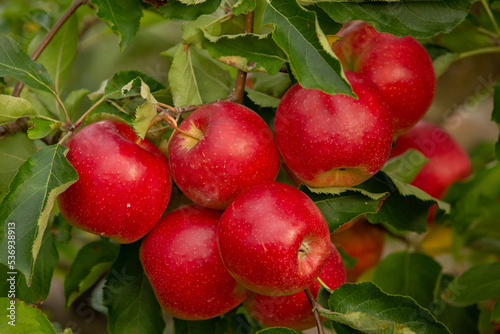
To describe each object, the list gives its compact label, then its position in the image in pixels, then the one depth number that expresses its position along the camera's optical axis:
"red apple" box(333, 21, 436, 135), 1.72
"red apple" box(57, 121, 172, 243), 1.68
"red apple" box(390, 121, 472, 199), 1.91
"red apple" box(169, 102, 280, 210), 1.68
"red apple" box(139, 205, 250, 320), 1.69
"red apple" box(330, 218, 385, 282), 1.91
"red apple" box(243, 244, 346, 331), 1.70
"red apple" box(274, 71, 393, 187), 1.68
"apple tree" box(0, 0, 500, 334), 1.66
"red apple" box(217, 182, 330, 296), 1.65
